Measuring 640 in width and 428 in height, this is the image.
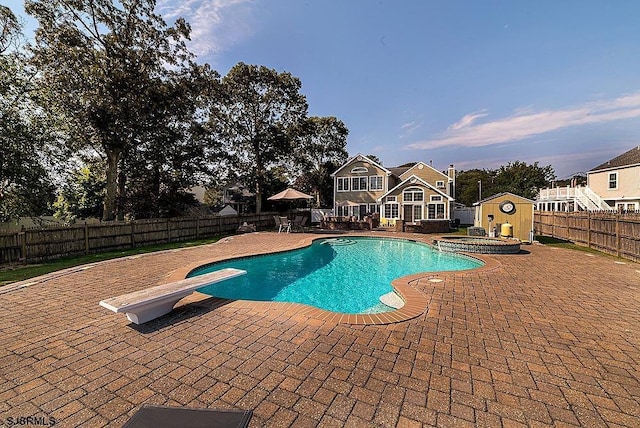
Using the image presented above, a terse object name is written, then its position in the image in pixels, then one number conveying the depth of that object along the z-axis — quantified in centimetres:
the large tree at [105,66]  1275
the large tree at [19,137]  1058
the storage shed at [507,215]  1330
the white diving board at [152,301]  372
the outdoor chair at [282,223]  1968
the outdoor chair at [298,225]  1986
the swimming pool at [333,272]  675
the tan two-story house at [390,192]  2170
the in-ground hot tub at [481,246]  1034
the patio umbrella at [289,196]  2025
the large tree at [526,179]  3804
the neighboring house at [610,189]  2033
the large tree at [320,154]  3297
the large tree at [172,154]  1692
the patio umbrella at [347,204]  2635
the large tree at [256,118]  2348
